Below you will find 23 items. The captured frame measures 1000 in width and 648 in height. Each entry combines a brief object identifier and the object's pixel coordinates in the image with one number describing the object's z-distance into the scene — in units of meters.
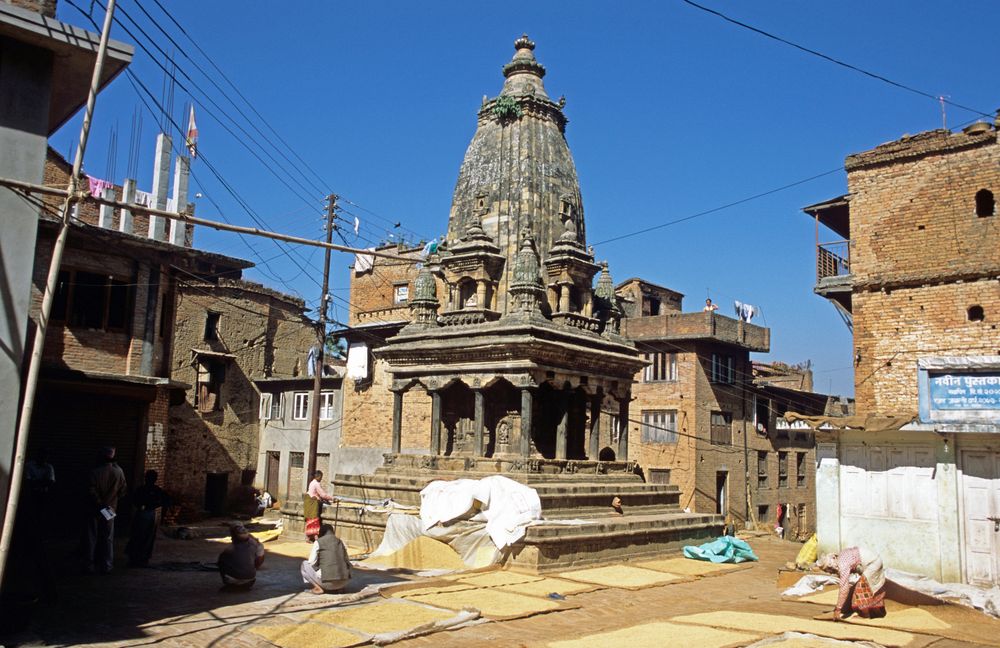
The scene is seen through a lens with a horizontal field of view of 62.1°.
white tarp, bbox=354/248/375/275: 44.81
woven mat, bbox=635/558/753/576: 18.12
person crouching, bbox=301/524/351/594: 12.55
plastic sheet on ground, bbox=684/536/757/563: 19.91
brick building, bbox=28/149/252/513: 21.81
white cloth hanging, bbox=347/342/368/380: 37.47
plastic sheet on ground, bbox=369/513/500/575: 17.02
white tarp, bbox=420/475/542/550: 16.97
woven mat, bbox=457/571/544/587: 14.91
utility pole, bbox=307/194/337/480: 27.19
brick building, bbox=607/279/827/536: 38.94
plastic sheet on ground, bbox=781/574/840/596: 14.95
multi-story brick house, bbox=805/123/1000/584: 15.83
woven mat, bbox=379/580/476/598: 13.15
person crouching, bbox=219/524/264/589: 12.59
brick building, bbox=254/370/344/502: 37.78
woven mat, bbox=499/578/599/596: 14.32
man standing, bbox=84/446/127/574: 13.80
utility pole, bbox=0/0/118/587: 7.89
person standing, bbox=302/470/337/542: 13.92
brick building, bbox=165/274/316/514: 31.81
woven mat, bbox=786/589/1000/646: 11.62
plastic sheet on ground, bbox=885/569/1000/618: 13.44
